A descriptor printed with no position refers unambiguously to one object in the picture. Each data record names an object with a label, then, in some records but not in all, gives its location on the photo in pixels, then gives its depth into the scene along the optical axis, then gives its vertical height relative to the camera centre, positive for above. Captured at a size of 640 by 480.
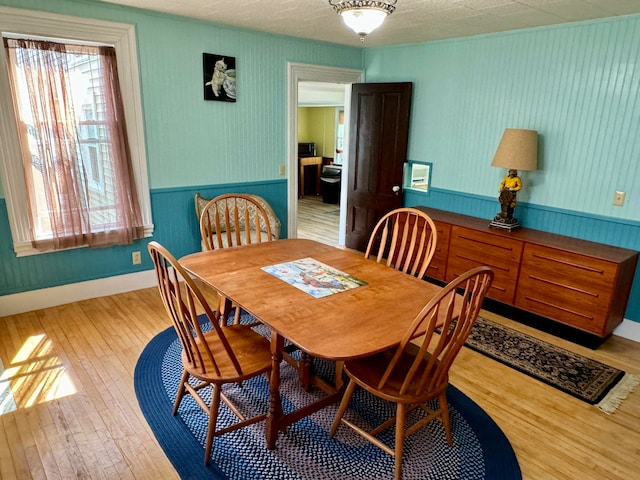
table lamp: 3.37 -0.21
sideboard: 2.92 -0.98
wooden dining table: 1.63 -0.76
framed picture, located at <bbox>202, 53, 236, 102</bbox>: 3.76 +0.45
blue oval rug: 1.91 -1.46
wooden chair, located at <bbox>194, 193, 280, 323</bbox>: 2.96 -0.77
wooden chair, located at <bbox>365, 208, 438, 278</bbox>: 2.45 -0.65
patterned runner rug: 2.56 -1.48
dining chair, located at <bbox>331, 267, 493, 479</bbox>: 1.65 -1.05
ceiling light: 1.85 +0.51
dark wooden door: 4.51 -0.20
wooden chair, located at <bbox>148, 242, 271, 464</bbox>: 1.76 -1.03
